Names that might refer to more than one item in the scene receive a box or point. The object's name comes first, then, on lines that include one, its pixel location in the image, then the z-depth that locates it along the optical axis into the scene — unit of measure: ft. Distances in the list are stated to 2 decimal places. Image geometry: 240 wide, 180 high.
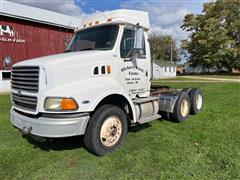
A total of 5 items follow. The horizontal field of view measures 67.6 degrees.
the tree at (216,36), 108.82
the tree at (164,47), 176.49
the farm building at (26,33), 41.62
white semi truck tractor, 9.95
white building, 121.18
